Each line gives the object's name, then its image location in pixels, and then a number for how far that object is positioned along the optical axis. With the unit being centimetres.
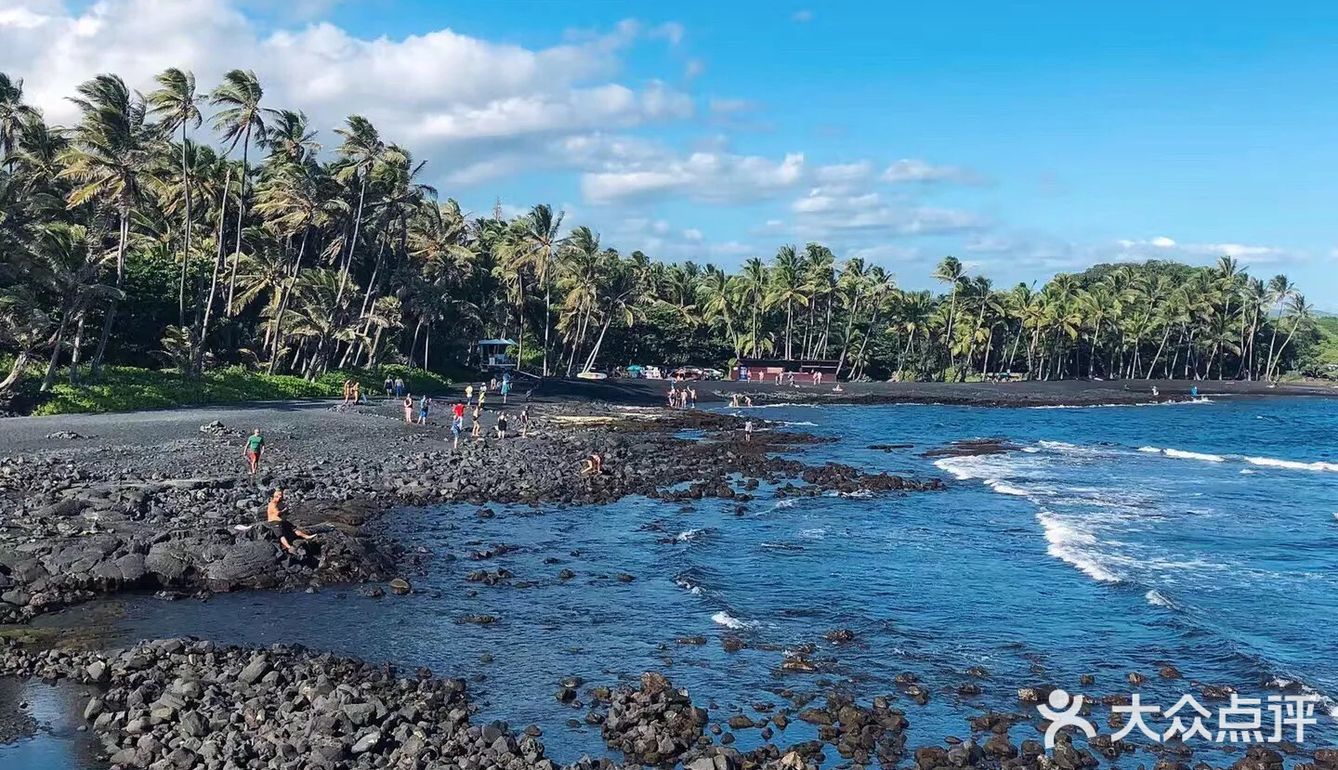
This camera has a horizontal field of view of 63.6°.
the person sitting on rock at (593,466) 3847
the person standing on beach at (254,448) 3212
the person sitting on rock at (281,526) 2239
